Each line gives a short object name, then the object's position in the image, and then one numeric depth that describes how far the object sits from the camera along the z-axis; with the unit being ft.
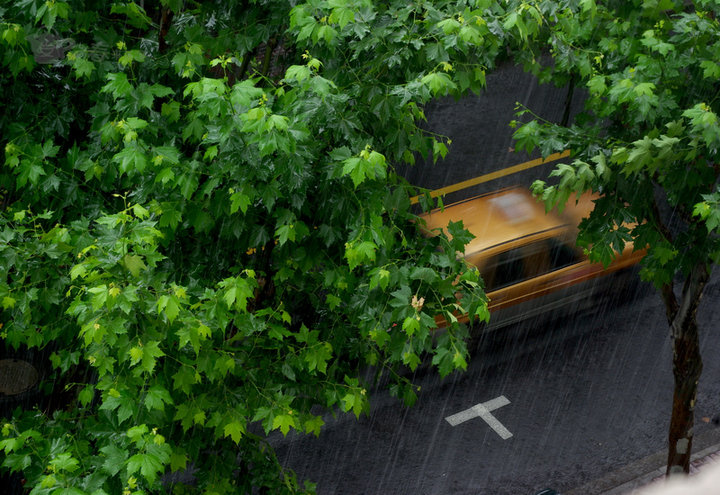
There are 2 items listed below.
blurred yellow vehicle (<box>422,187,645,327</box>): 72.74
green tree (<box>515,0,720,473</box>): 43.65
